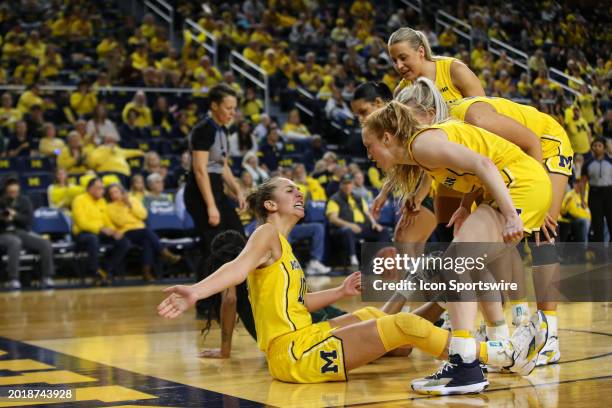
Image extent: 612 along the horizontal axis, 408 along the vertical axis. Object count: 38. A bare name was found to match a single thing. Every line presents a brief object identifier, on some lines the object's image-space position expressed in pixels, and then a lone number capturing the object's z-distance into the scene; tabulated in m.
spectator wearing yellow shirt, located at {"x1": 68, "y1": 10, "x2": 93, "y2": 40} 16.84
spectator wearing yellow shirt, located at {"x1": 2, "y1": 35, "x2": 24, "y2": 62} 15.66
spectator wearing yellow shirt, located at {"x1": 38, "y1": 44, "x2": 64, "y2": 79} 15.32
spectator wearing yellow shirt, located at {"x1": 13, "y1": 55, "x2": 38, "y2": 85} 14.98
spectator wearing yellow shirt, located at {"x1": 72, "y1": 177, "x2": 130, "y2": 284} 11.55
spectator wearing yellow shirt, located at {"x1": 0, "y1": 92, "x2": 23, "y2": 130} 13.31
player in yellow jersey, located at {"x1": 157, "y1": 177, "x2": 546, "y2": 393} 4.44
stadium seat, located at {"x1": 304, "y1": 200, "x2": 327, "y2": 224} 13.09
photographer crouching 11.09
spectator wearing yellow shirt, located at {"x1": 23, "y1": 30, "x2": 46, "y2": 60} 15.72
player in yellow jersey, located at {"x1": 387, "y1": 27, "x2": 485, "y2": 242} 5.41
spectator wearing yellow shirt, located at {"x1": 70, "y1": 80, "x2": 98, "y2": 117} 14.24
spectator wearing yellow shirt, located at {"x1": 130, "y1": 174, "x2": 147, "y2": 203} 12.25
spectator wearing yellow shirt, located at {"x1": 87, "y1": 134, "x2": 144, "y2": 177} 12.78
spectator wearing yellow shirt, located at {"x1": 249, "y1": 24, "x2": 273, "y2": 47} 18.38
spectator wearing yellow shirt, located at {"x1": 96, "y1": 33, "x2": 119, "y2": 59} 16.25
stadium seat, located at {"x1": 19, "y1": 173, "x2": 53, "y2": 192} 12.24
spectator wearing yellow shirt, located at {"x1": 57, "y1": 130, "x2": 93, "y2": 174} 12.54
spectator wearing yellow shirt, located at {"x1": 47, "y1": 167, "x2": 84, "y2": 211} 11.84
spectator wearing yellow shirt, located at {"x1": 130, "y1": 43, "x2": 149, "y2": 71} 15.92
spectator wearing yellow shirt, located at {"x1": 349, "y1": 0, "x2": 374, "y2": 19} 20.92
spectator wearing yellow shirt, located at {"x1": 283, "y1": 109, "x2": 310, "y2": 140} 15.63
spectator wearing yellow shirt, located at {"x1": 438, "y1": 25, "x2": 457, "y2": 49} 19.86
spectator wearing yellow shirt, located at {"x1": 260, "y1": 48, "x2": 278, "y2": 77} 17.45
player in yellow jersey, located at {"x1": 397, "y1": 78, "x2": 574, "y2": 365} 4.73
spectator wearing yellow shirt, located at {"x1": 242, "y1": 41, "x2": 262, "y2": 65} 17.59
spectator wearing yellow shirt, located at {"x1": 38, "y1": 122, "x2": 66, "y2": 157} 12.77
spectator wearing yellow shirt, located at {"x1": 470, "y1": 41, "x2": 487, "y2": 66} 18.41
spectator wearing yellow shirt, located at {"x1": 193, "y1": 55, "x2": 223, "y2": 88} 16.11
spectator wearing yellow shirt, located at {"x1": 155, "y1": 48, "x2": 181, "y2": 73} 16.33
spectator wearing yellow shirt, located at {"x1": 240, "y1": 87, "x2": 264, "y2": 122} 15.88
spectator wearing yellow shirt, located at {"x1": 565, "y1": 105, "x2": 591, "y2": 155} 13.46
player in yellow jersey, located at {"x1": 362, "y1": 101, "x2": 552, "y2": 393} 4.10
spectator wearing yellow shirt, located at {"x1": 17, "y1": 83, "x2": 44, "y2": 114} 13.83
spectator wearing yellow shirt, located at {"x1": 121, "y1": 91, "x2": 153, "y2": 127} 14.31
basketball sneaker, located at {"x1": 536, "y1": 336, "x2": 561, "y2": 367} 4.95
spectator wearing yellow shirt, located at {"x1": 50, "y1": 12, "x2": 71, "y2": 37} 16.77
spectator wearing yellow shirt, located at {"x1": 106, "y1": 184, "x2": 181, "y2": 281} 11.78
